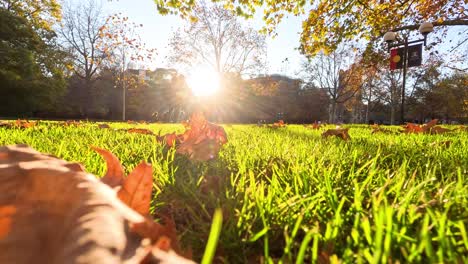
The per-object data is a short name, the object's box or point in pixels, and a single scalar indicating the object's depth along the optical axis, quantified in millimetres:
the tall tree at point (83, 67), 32875
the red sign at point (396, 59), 12052
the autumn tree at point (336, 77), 35031
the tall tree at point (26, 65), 25169
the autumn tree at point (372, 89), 34988
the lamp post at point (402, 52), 11398
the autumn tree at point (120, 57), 18806
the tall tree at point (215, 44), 31156
